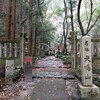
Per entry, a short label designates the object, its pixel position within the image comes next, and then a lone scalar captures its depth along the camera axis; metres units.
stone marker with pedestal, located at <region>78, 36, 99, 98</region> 3.29
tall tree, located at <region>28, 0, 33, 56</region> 8.76
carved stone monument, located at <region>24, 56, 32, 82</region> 4.56
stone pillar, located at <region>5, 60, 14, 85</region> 4.15
